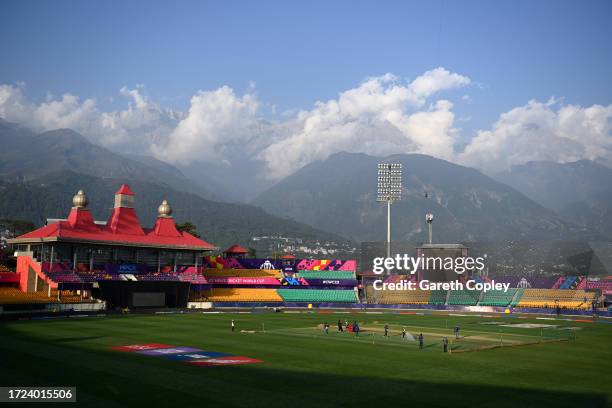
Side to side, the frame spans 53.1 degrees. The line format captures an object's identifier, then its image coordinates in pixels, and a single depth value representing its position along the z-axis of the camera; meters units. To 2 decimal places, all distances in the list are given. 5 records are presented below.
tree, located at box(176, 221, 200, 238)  154.00
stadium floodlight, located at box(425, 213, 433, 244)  117.46
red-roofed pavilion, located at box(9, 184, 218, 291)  92.56
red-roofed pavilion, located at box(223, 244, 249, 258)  125.26
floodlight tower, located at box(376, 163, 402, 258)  122.25
